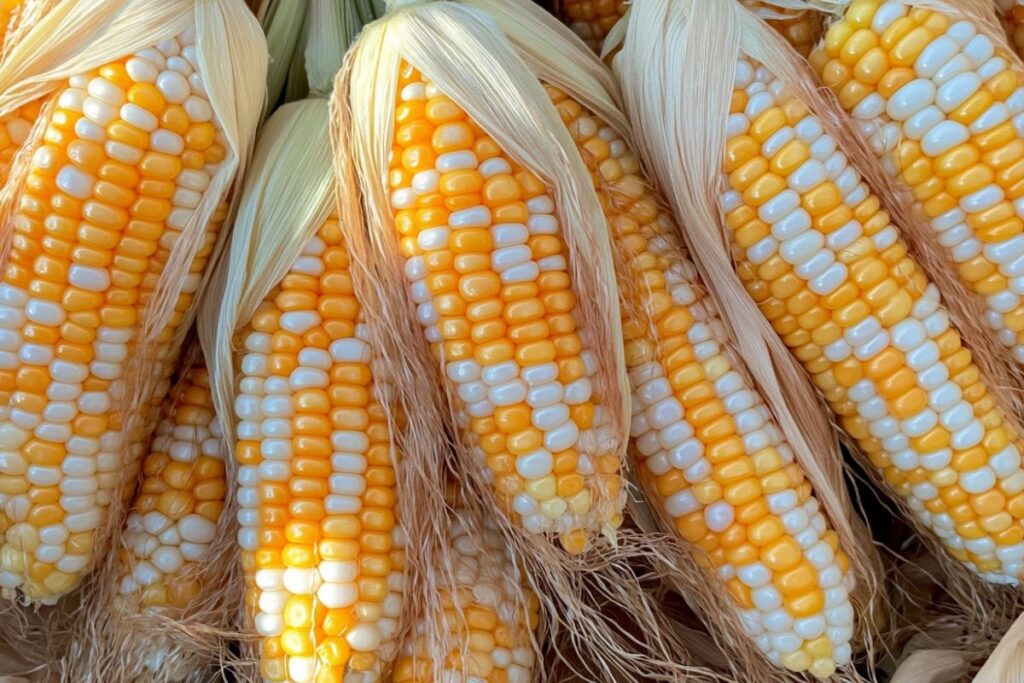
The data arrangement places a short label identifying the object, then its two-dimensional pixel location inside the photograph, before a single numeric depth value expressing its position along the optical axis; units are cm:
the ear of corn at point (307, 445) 32
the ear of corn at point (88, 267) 32
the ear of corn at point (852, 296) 33
